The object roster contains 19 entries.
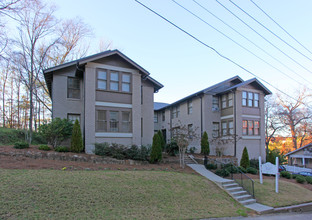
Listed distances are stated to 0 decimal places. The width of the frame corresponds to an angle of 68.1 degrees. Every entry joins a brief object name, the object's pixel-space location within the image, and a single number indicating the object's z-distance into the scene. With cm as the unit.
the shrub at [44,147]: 1367
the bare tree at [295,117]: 3953
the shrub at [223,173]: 1414
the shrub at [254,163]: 2031
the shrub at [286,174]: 1739
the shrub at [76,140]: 1416
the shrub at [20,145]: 1351
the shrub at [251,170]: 1714
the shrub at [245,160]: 1875
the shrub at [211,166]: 1589
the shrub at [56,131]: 1435
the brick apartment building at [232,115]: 2116
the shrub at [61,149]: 1359
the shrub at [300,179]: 1610
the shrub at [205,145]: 2022
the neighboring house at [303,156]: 3135
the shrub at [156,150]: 1503
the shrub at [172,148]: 1978
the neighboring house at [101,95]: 1539
